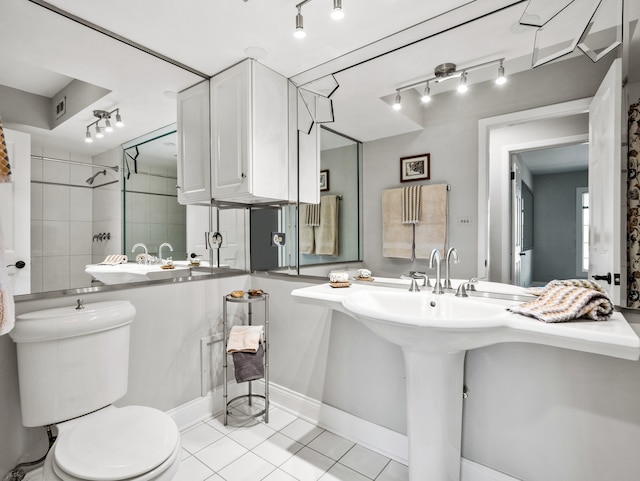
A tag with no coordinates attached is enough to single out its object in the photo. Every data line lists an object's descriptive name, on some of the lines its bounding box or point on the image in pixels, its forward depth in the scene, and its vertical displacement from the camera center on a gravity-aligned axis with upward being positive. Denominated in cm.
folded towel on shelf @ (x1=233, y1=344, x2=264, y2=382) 193 -77
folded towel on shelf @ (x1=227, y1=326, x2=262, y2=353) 195 -62
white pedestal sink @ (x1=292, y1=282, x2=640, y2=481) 99 -32
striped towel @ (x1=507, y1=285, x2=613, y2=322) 107 -23
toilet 106 -68
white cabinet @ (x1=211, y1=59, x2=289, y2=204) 195 +67
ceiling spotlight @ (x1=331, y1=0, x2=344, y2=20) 142 +102
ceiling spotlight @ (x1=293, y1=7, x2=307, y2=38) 148 +99
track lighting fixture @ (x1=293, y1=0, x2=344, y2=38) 142 +102
